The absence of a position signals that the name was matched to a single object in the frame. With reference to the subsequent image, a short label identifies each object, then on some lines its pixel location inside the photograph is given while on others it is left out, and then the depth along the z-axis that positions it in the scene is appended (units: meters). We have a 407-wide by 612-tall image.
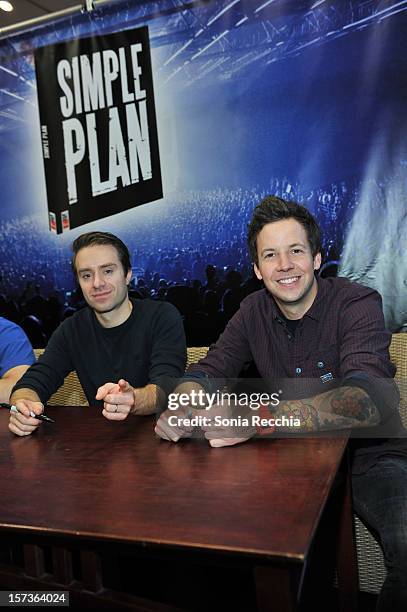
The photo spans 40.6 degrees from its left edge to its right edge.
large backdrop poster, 2.57
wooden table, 0.90
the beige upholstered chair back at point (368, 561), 1.78
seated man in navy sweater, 2.16
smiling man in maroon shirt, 1.42
